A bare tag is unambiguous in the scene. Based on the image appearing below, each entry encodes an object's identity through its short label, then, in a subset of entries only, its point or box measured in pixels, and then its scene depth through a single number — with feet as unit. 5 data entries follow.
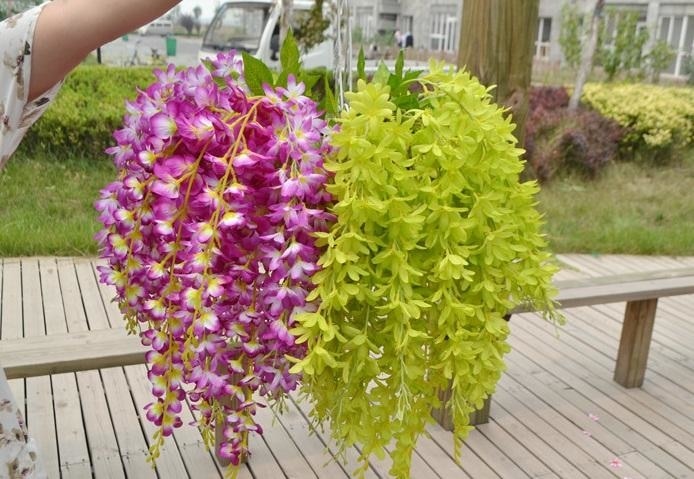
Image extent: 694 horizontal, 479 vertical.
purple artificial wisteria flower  3.78
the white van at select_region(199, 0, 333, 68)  30.14
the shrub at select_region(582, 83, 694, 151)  25.49
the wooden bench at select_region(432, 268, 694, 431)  9.49
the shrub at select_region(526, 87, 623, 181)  23.09
